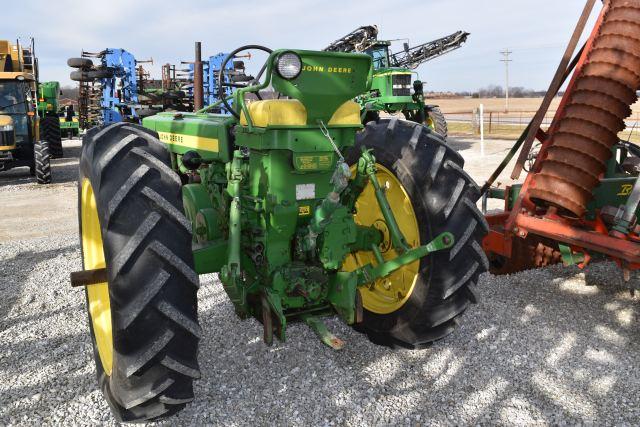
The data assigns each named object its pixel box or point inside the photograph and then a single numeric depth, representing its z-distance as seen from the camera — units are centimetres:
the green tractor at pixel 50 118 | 1362
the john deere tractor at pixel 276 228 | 213
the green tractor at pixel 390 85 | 1298
